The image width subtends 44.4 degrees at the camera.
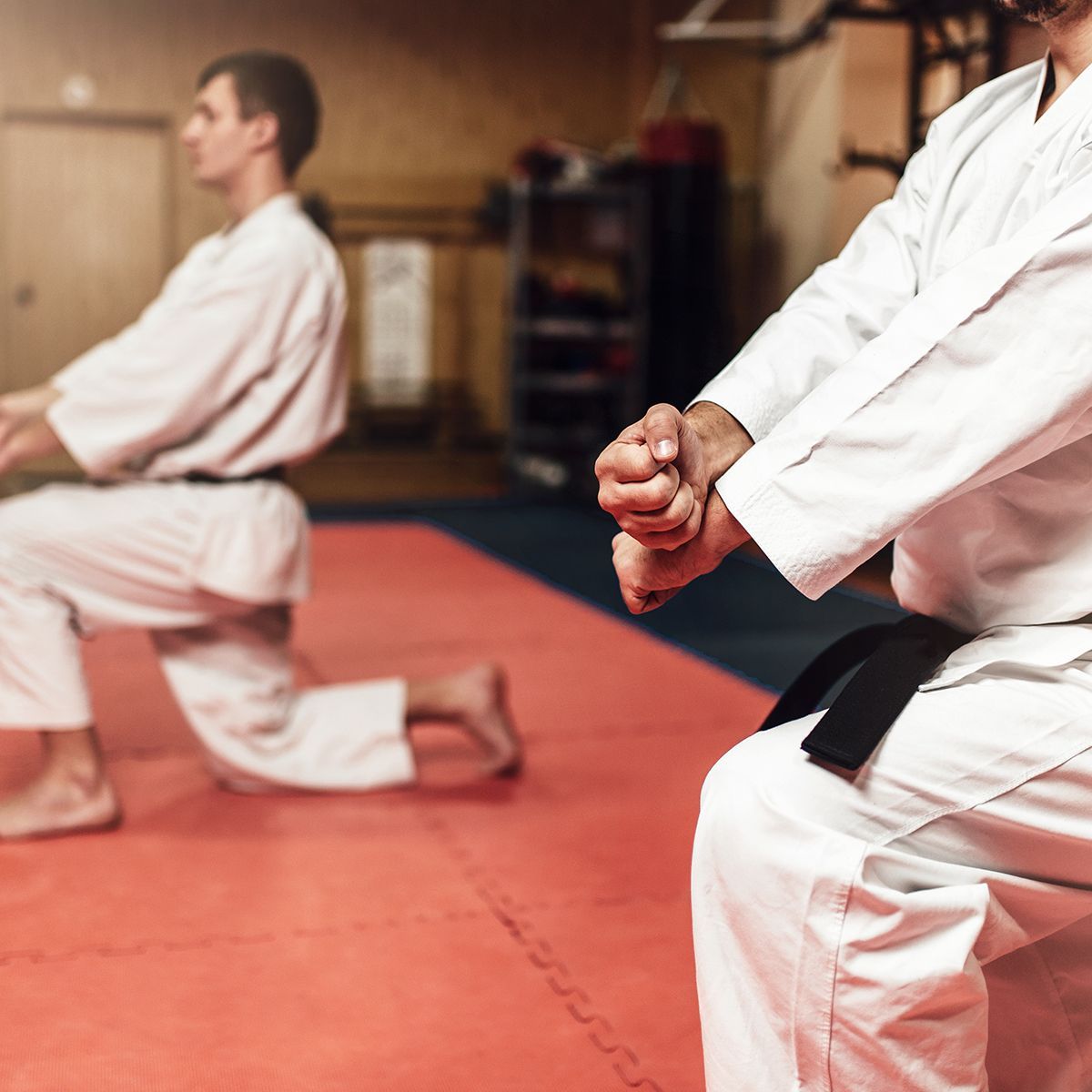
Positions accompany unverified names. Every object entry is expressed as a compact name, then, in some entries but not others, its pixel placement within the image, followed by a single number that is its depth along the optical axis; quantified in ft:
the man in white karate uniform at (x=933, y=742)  3.65
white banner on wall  28.37
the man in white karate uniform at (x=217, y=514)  8.32
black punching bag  25.90
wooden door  26.14
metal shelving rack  26.50
